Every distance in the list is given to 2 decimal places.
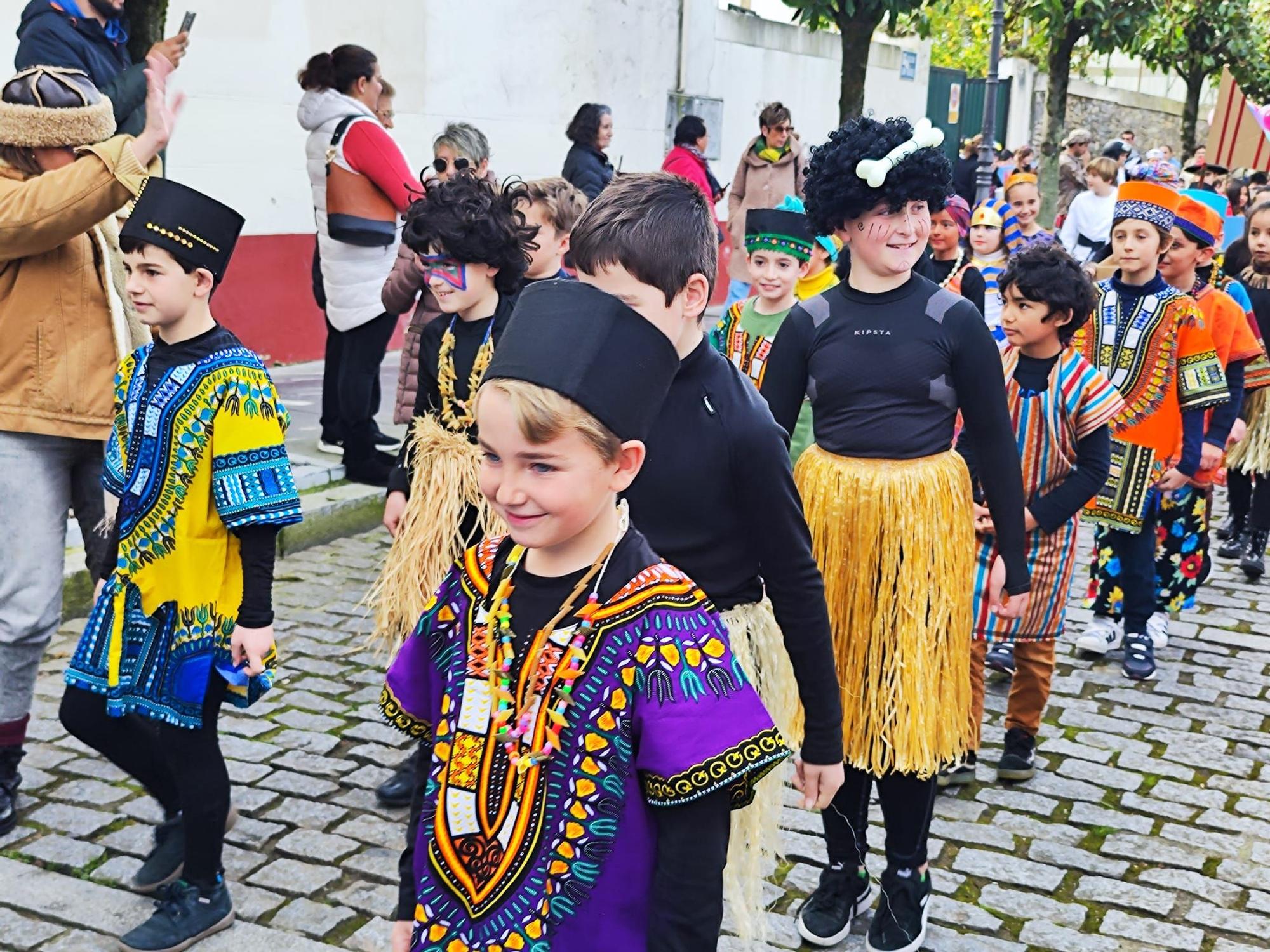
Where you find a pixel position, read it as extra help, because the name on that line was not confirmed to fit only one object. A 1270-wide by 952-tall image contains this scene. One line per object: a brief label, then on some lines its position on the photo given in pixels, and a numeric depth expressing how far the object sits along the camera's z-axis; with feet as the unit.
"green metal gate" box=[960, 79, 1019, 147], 82.79
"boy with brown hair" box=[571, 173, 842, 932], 8.73
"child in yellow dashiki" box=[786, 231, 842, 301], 18.50
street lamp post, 52.37
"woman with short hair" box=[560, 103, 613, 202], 32.09
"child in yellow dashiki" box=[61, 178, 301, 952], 11.30
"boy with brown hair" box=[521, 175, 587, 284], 15.93
